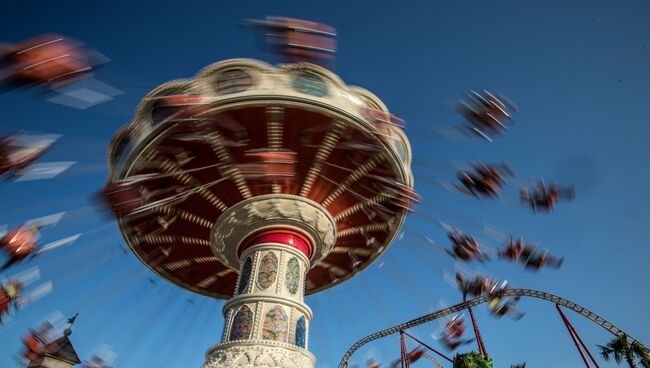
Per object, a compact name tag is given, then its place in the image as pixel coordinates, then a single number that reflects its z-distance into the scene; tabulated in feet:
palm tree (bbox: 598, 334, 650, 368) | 59.50
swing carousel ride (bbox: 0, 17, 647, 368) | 26.73
